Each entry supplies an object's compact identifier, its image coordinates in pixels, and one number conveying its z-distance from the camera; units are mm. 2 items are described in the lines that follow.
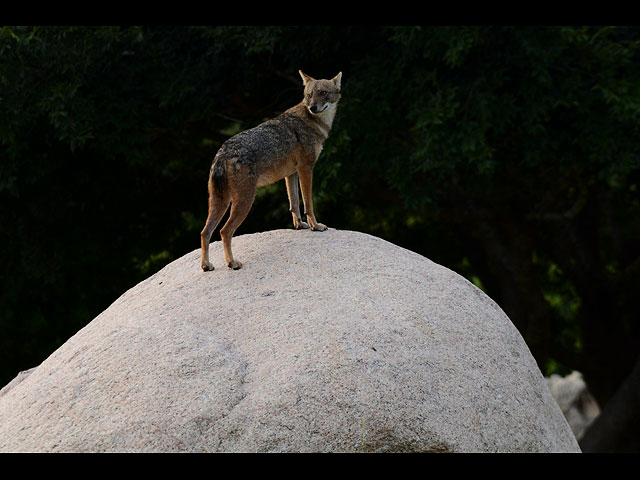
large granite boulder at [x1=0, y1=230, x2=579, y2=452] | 11289
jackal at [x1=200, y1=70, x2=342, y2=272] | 14484
